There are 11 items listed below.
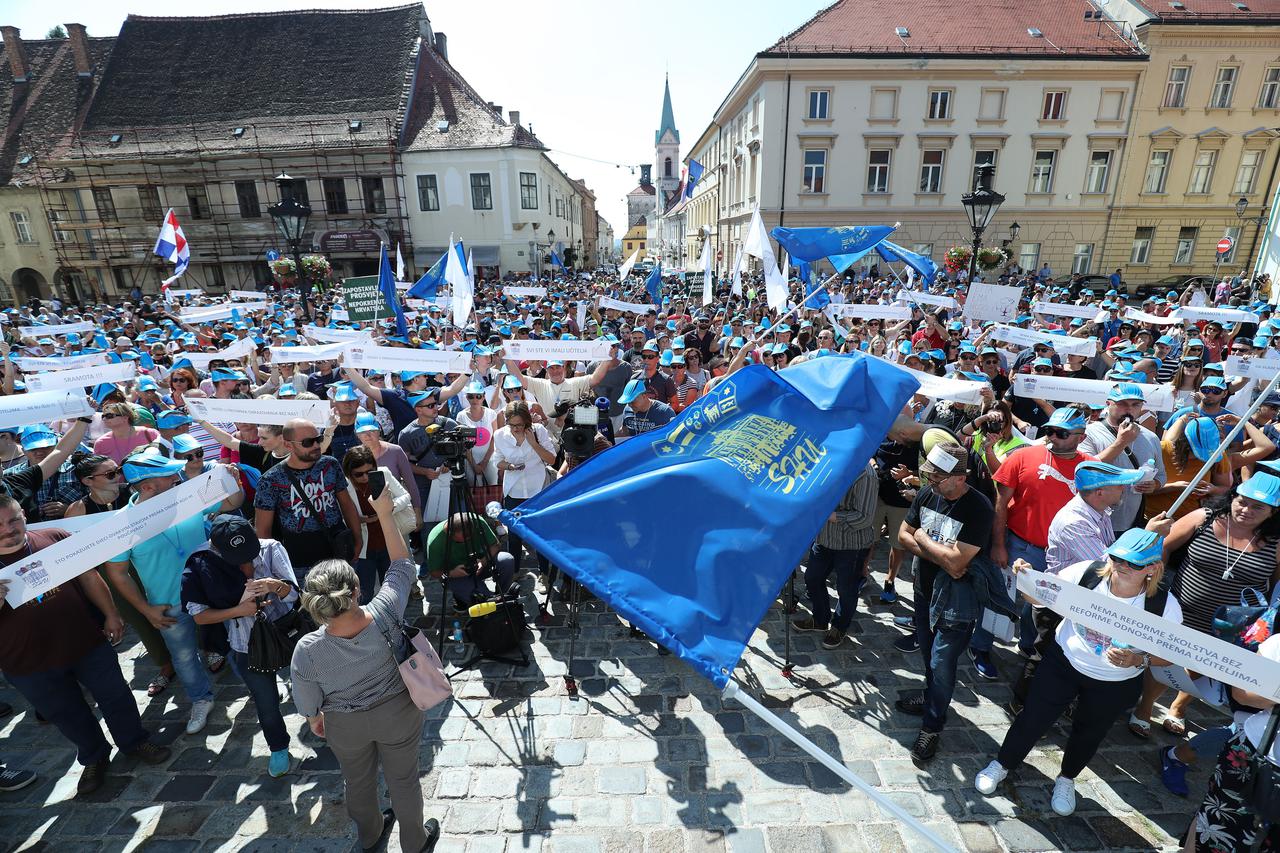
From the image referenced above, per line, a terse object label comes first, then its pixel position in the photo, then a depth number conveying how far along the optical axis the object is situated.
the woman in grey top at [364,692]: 2.80
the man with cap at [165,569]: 3.84
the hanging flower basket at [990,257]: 19.69
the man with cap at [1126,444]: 4.58
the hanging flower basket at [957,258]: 20.48
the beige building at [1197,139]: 30.17
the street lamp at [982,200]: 11.25
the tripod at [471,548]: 4.81
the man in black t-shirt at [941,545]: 3.74
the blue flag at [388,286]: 9.91
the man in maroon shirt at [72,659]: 3.47
